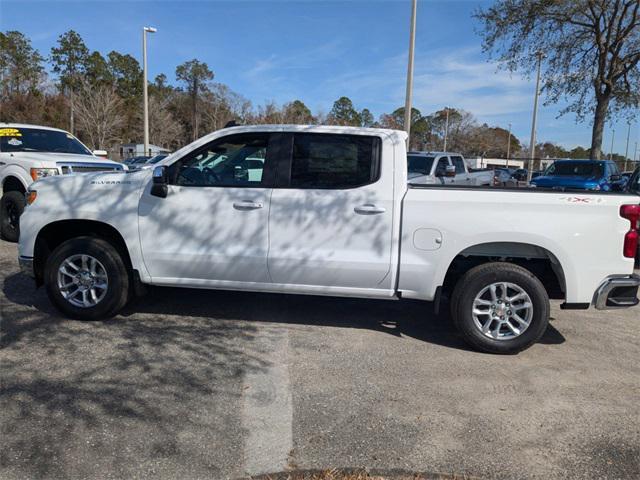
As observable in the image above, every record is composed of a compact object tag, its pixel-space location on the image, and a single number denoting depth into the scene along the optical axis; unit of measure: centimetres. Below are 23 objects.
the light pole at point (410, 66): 1596
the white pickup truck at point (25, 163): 848
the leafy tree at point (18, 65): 5794
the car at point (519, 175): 4350
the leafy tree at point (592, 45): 1870
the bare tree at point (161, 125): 6375
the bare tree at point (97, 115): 5291
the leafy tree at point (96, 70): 6862
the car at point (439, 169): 1336
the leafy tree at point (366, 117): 8692
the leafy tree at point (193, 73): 7906
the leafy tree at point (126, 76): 7331
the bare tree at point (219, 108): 6397
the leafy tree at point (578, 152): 11722
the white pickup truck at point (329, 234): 448
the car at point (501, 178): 2583
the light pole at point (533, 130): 2798
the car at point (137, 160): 3137
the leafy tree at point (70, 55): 6812
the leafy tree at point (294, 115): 5229
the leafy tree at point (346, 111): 7994
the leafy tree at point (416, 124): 6432
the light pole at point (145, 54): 2577
